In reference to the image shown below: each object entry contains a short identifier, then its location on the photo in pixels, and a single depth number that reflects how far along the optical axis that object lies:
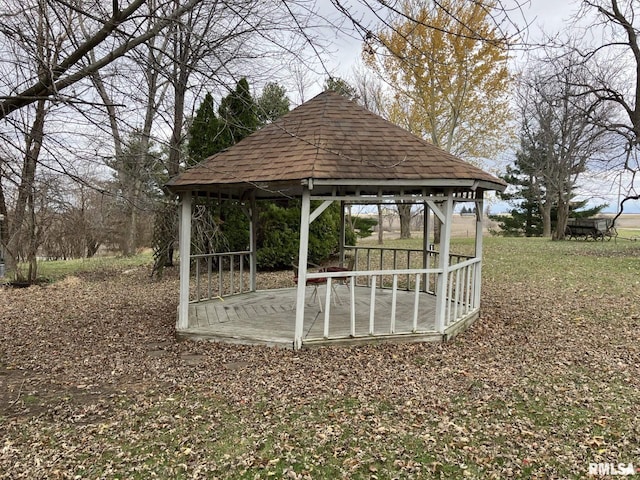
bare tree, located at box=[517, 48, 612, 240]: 21.56
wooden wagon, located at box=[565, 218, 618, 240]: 20.97
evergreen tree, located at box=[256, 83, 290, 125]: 16.49
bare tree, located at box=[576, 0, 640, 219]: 13.13
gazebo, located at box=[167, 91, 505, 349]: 5.59
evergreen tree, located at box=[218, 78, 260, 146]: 12.06
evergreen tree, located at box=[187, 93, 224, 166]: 12.58
